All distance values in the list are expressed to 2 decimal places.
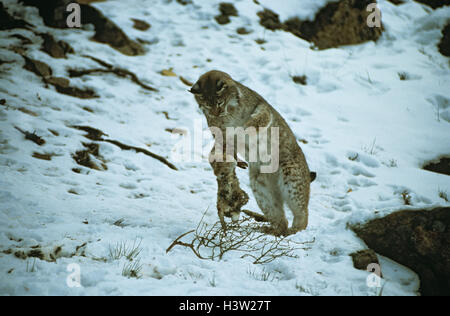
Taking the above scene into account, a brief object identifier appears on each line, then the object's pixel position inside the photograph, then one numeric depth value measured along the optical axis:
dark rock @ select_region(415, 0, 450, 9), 12.05
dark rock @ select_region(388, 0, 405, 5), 12.66
